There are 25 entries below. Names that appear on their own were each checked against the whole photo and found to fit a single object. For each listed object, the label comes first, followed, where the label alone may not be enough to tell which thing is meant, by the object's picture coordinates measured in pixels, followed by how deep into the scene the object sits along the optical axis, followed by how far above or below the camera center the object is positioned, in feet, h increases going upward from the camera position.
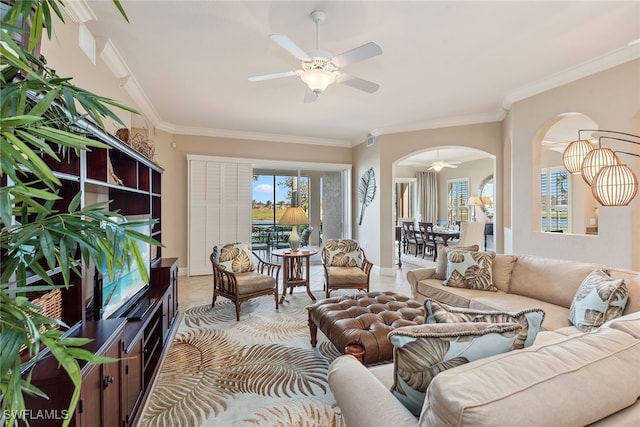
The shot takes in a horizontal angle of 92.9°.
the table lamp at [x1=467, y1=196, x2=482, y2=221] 26.63 +1.08
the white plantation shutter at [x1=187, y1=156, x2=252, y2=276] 18.63 +0.61
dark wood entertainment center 3.69 -2.07
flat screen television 5.95 -1.73
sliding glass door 20.98 +1.08
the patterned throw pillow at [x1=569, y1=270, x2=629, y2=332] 6.47 -1.94
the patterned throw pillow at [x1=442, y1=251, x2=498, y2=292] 10.00 -1.90
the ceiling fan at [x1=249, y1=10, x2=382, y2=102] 7.23 +3.98
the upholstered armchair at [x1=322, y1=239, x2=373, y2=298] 13.07 -2.34
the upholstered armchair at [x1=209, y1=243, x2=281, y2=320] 11.51 -2.44
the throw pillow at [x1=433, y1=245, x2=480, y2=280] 11.13 -1.77
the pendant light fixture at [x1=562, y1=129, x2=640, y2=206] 7.00 +0.84
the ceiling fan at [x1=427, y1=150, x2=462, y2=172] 24.81 +4.06
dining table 23.47 -1.69
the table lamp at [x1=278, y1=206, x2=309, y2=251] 13.48 -0.08
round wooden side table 13.47 -2.43
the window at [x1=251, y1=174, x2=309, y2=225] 20.86 +1.43
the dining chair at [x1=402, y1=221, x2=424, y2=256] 26.04 -1.92
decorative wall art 19.62 +1.75
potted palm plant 1.84 -0.11
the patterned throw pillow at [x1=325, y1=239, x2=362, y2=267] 14.16 -1.83
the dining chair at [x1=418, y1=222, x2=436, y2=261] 24.36 -1.80
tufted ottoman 6.63 -2.65
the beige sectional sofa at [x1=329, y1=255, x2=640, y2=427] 2.52 -1.58
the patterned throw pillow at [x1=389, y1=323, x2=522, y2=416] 3.41 -1.53
